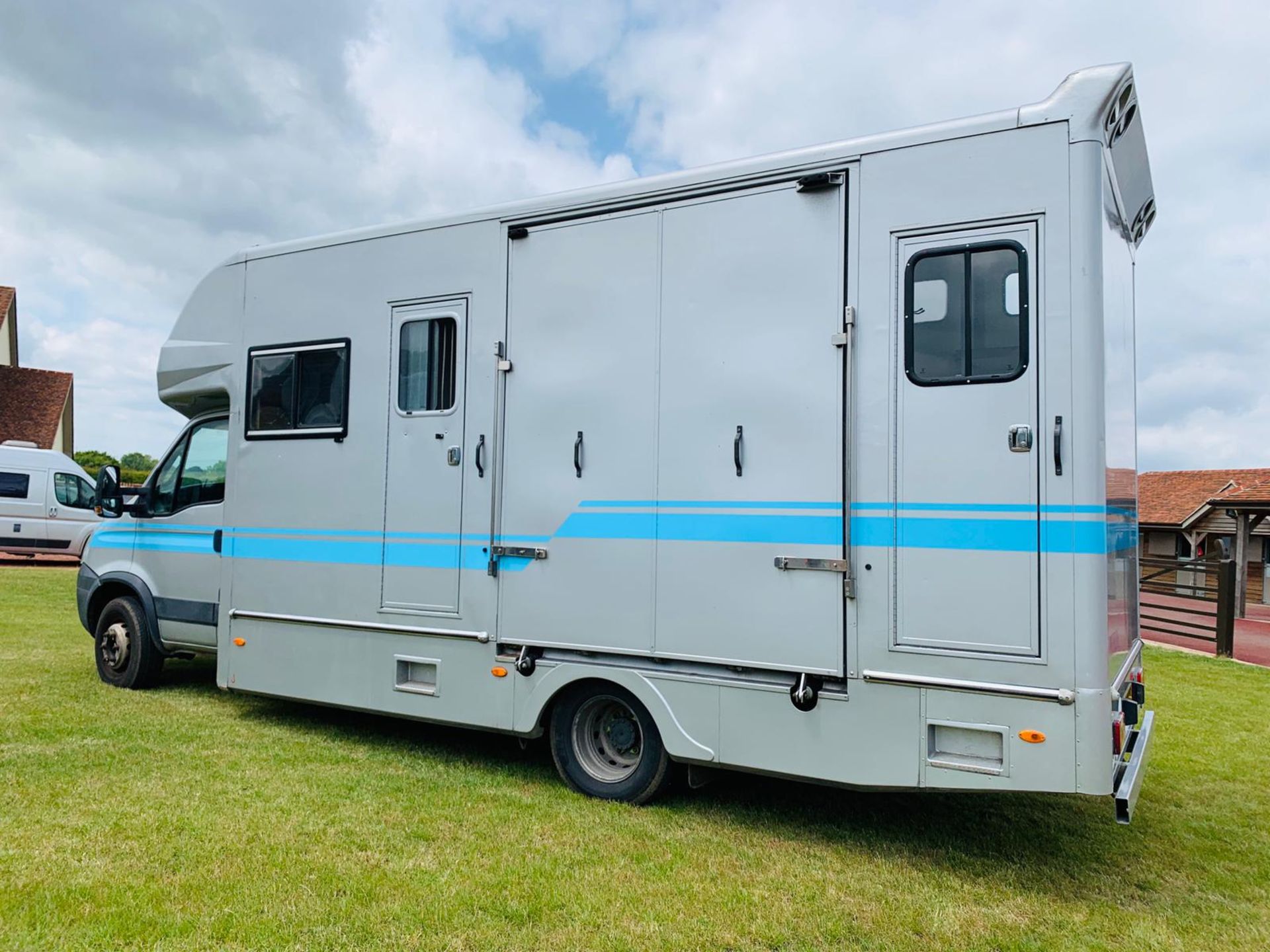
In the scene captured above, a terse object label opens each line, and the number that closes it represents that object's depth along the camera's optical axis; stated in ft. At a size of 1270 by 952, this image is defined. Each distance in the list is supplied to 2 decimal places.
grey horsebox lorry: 12.85
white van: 59.88
